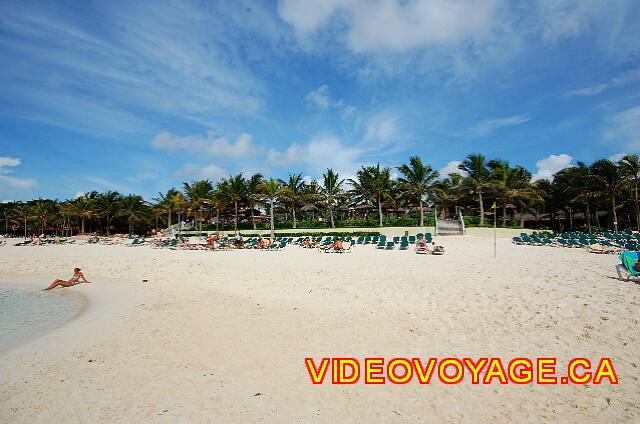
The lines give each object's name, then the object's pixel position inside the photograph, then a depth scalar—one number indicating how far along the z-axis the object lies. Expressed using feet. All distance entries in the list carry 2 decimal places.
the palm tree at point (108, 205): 165.89
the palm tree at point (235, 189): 133.59
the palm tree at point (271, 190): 111.75
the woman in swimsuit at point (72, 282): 41.77
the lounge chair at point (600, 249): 52.60
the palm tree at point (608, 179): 96.22
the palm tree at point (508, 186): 112.78
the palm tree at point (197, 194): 128.26
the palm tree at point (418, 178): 119.34
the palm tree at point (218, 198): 128.49
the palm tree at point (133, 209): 161.89
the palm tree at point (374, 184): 124.77
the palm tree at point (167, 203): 147.33
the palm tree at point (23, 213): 174.76
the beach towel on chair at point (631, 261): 29.53
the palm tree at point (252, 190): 137.63
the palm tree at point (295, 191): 129.57
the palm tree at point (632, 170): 89.20
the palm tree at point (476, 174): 116.37
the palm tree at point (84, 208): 156.56
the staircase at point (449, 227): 92.38
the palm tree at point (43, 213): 172.96
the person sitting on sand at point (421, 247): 56.90
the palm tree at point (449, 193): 122.31
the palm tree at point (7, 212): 187.80
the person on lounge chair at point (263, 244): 76.07
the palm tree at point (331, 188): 132.77
